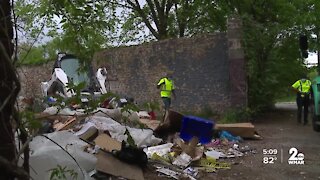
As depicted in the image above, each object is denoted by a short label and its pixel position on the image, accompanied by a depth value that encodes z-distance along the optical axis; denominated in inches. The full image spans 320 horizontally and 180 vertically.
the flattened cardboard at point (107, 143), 250.1
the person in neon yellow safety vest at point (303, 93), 503.8
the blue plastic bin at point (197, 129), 348.5
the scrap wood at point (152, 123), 362.3
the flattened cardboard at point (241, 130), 385.1
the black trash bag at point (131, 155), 227.3
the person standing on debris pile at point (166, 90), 554.6
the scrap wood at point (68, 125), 304.7
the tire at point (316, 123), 403.2
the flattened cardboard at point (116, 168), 212.1
